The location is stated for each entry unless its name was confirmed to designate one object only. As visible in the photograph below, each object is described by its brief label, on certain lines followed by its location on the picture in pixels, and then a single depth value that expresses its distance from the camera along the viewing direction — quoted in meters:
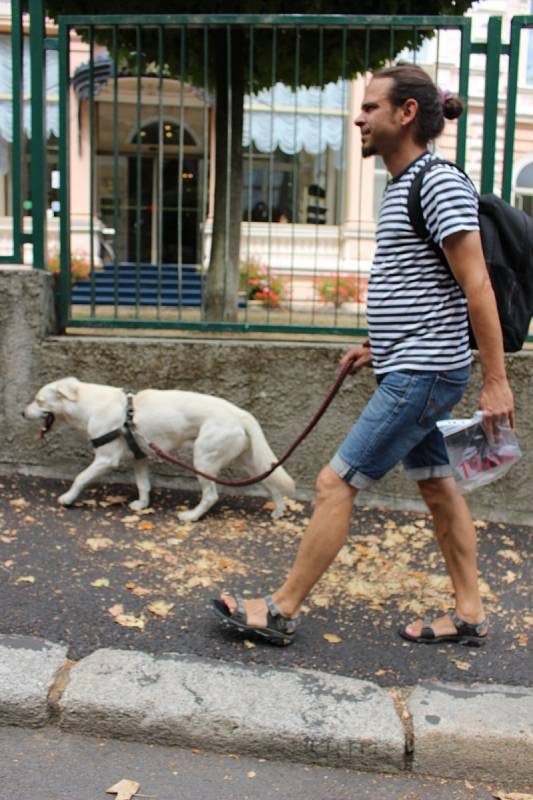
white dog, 4.38
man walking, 2.75
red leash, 3.23
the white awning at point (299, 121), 5.43
